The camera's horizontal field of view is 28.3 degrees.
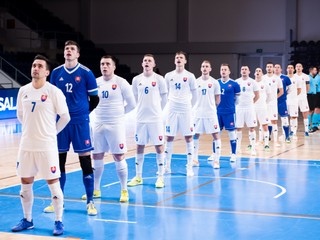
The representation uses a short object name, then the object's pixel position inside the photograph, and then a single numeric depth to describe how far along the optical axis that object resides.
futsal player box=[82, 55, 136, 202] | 9.12
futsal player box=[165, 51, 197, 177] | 11.50
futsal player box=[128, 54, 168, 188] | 10.43
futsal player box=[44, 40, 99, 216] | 8.29
